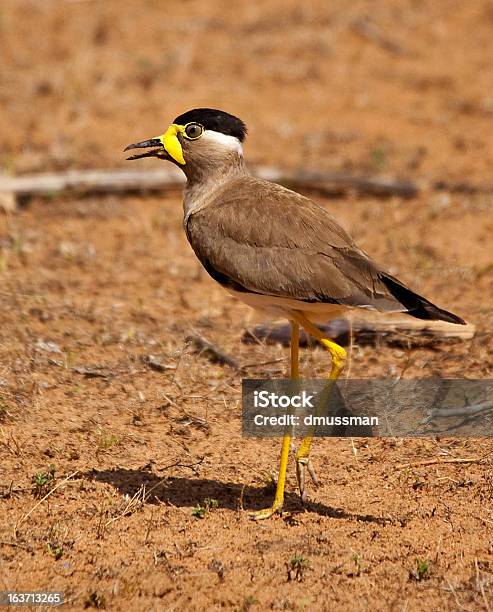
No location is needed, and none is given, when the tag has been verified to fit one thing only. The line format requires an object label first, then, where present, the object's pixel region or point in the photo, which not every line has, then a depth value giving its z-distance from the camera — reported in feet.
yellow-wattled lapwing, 33.09
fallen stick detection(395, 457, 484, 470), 35.88
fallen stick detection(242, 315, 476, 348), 43.96
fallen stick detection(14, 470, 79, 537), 31.91
